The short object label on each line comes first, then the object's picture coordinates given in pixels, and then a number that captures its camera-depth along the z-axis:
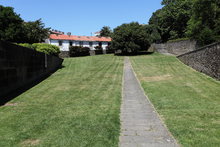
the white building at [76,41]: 60.16
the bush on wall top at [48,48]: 21.92
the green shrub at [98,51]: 48.86
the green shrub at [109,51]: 51.06
